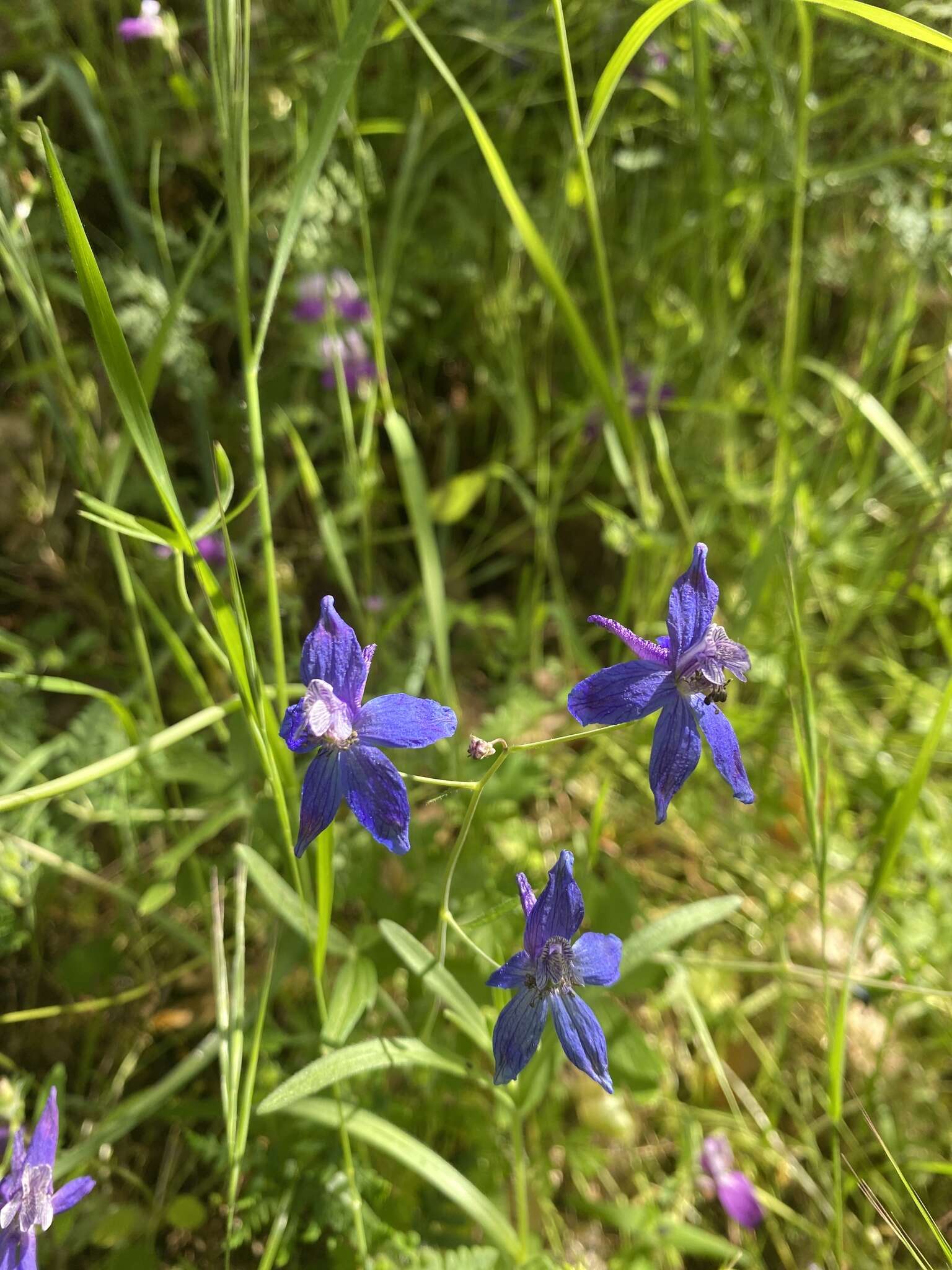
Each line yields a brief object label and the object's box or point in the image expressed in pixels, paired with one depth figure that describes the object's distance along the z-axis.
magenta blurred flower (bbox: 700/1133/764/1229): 0.20
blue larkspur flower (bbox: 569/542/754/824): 0.12
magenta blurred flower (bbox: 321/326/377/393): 0.26
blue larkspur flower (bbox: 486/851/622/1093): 0.12
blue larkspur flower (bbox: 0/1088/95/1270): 0.14
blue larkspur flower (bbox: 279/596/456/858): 0.12
